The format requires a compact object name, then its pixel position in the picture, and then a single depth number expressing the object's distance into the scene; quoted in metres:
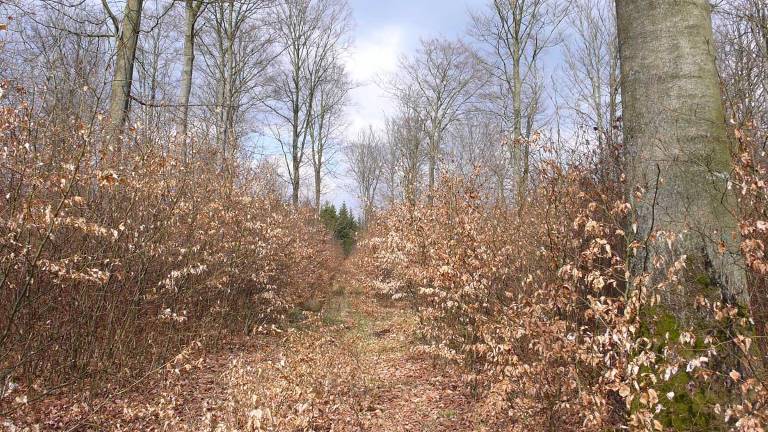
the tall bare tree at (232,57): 17.78
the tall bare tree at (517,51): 19.16
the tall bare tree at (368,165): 43.72
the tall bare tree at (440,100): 26.82
